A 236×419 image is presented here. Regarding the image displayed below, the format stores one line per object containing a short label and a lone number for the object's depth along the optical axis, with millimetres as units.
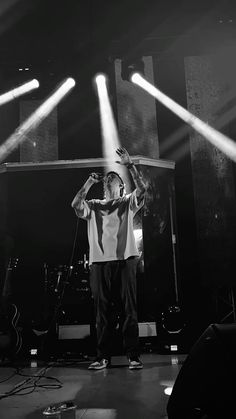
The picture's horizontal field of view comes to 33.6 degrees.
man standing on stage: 3359
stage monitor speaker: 1130
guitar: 4117
